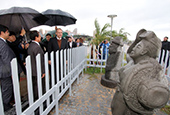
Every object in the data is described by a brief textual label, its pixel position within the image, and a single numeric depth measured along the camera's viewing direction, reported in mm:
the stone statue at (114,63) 3795
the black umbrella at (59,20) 4331
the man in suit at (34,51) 2372
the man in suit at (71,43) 5426
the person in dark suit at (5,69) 1931
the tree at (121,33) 10314
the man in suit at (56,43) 3193
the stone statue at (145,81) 1005
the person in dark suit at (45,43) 4271
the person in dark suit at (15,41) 2855
